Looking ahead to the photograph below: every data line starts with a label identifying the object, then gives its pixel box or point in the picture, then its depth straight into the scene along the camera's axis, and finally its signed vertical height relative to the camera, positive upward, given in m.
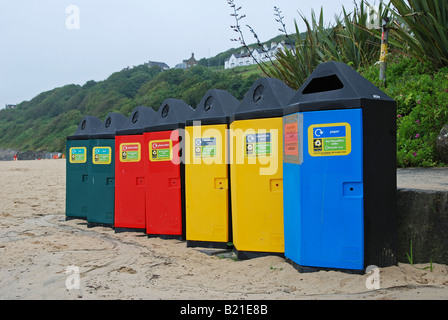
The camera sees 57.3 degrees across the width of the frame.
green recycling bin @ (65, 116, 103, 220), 6.41 -0.09
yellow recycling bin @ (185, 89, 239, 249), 4.24 -0.18
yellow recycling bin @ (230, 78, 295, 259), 3.67 -0.12
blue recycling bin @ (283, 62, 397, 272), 3.02 -0.16
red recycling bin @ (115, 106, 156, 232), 5.45 -0.19
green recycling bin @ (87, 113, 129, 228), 5.90 -0.22
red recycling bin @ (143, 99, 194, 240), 4.81 -0.17
